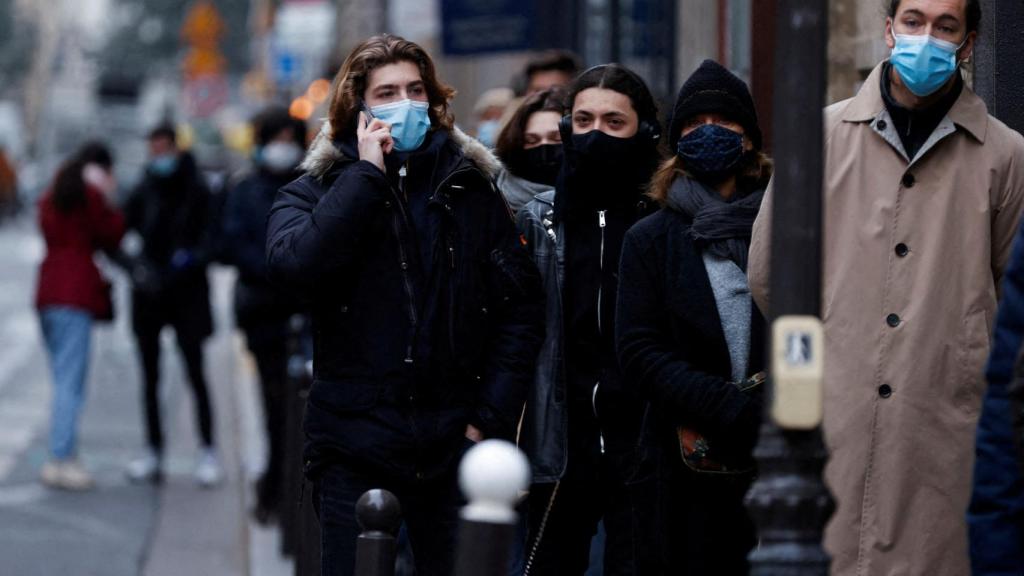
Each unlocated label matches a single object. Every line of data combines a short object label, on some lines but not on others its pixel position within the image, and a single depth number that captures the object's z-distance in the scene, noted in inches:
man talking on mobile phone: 430.6
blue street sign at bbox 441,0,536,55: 1184.8
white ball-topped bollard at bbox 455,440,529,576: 294.2
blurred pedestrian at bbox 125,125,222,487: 948.0
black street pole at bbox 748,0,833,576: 307.7
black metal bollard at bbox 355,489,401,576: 362.6
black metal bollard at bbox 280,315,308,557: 627.8
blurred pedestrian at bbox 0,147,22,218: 4692.4
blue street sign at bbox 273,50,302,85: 2534.0
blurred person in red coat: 957.8
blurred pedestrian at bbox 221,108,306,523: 865.5
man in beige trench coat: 372.8
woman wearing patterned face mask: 425.7
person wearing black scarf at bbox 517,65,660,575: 471.8
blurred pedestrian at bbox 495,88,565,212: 518.6
